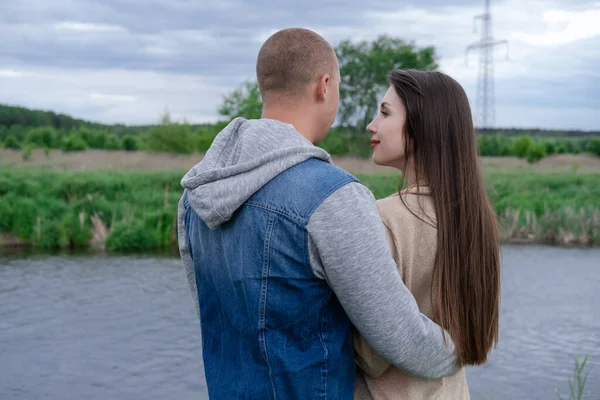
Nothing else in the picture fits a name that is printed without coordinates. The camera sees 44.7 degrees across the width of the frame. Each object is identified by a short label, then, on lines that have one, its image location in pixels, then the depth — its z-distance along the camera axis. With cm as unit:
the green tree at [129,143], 5859
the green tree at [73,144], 5276
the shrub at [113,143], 5844
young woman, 173
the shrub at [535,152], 4903
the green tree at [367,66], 4106
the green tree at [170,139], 4016
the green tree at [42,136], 5341
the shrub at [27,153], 3659
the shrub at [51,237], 1545
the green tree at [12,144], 5033
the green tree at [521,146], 5512
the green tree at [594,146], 5388
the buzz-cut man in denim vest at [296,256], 151
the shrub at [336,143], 4056
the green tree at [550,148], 5775
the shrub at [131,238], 1513
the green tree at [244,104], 3538
